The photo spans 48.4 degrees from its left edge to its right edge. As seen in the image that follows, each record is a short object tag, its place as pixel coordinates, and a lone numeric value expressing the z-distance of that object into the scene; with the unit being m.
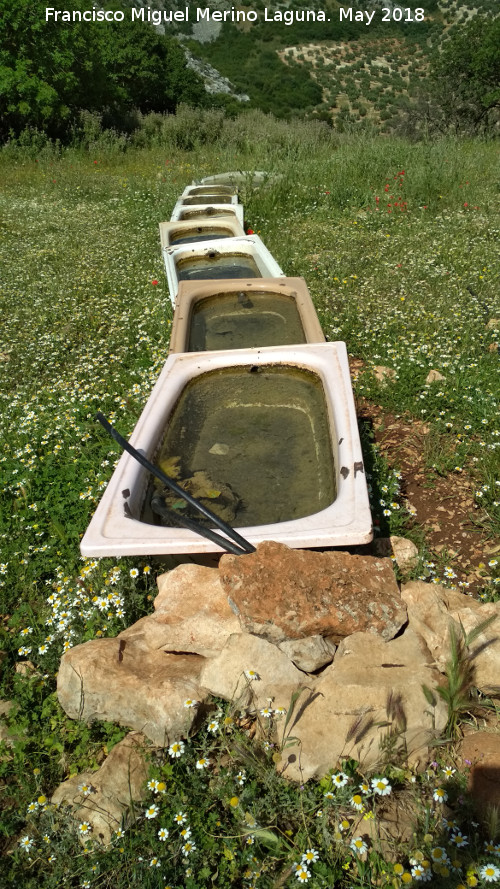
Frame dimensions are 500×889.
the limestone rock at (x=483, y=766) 1.58
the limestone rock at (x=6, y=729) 1.99
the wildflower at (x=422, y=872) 1.41
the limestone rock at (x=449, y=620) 1.87
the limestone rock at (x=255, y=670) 1.77
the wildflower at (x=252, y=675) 1.77
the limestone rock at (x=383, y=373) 4.03
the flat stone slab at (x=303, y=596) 1.88
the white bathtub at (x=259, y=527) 2.00
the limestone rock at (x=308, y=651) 1.88
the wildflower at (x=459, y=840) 1.47
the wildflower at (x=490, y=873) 1.35
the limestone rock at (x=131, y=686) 1.79
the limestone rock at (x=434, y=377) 3.88
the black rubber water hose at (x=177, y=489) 2.00
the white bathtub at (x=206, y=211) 6.88
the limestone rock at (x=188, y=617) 2.01
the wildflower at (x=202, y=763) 1.73
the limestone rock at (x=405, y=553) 2.46
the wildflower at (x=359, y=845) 1.45
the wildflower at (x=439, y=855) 1.43
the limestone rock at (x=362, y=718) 1.66
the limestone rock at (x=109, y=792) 1.67
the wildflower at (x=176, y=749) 1.75
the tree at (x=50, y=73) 11.38
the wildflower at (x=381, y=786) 1.53
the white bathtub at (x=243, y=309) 4.12
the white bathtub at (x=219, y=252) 5.45
